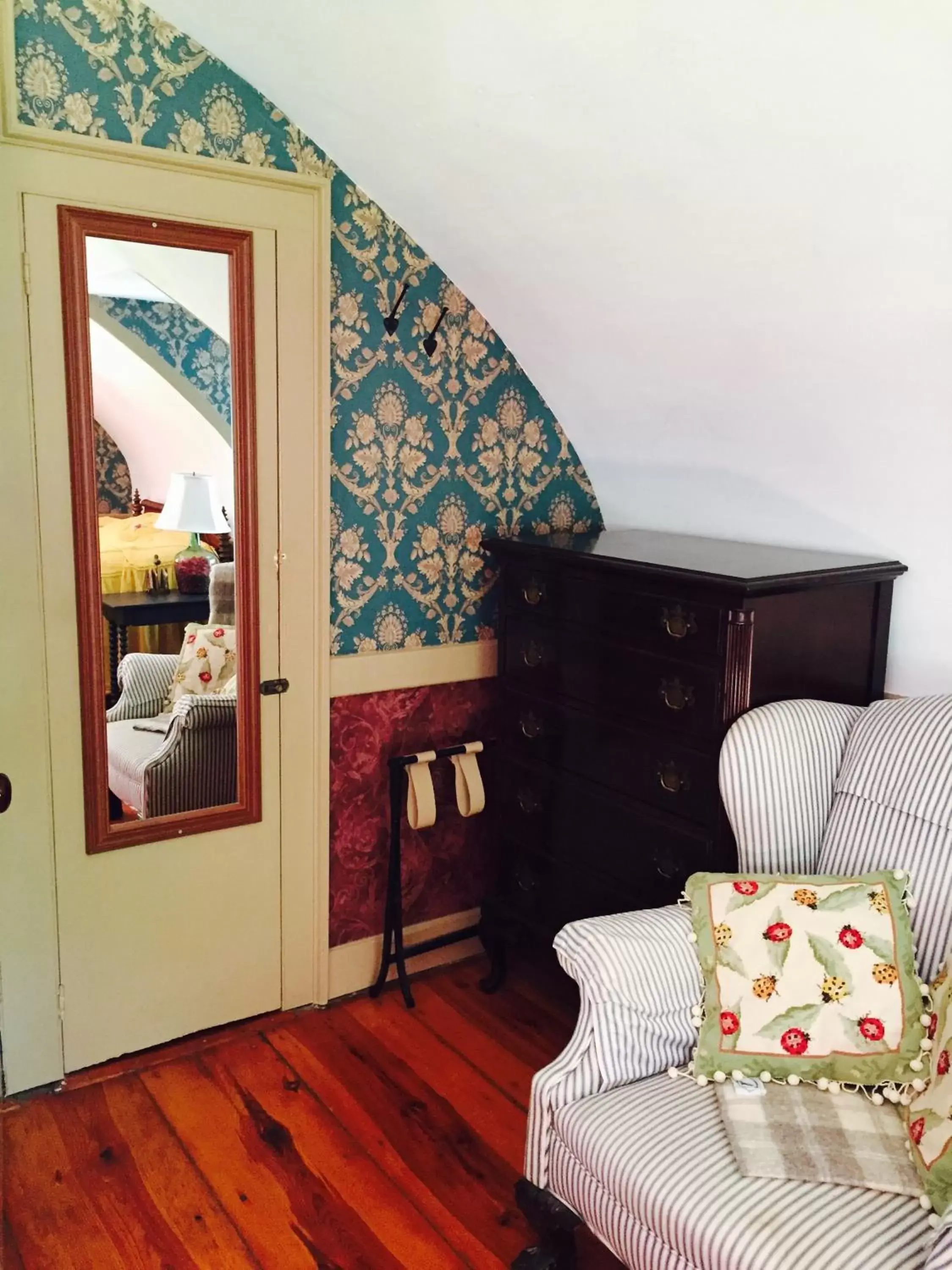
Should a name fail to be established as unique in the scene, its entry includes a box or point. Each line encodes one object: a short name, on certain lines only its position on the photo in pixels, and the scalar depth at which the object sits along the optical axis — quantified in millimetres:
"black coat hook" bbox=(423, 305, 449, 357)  2840
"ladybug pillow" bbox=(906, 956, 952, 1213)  1562
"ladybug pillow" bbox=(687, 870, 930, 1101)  1861
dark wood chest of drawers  2311
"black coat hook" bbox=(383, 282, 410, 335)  2750
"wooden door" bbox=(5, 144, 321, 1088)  2309
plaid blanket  1632
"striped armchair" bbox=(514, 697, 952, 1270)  1547
